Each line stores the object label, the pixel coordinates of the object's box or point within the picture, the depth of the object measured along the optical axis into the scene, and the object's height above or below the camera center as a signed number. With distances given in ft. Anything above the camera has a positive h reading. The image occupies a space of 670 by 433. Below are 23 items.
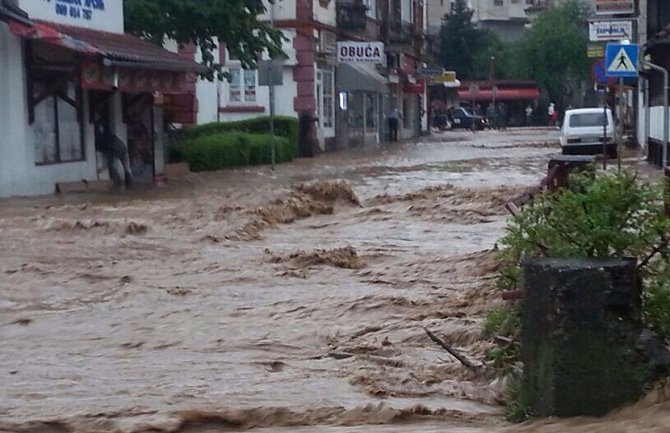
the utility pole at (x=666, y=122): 90.94 -2.14
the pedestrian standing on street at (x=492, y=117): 279.69 -4.65
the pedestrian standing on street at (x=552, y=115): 275.39 -4.50
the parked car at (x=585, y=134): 122.01 -3.79
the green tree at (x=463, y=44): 302.66 +11.99
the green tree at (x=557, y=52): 285.02 +9.12
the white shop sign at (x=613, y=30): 116.98 +5.49
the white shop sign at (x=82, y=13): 80.07 +5.89
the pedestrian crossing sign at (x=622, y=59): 78.07 +1.95
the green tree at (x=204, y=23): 100.63 +6.05
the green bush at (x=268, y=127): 128.26 -2.67
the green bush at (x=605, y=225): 24.63 -2.52
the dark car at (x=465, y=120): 263.29 -4.91
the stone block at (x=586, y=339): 22.35 -4.16
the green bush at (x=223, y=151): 108.99 -4.21
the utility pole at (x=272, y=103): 104.17 -0.24
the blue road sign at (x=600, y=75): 98.84 +1.32
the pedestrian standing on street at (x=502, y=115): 284.61 -4.36
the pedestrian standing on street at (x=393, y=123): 195.52 -3.86
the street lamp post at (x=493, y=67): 318.45 +6.62
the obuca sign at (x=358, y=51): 156.18 +5.47
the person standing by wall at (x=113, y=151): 88.53 -3.21
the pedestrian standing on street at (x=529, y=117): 295.07 -5.08
